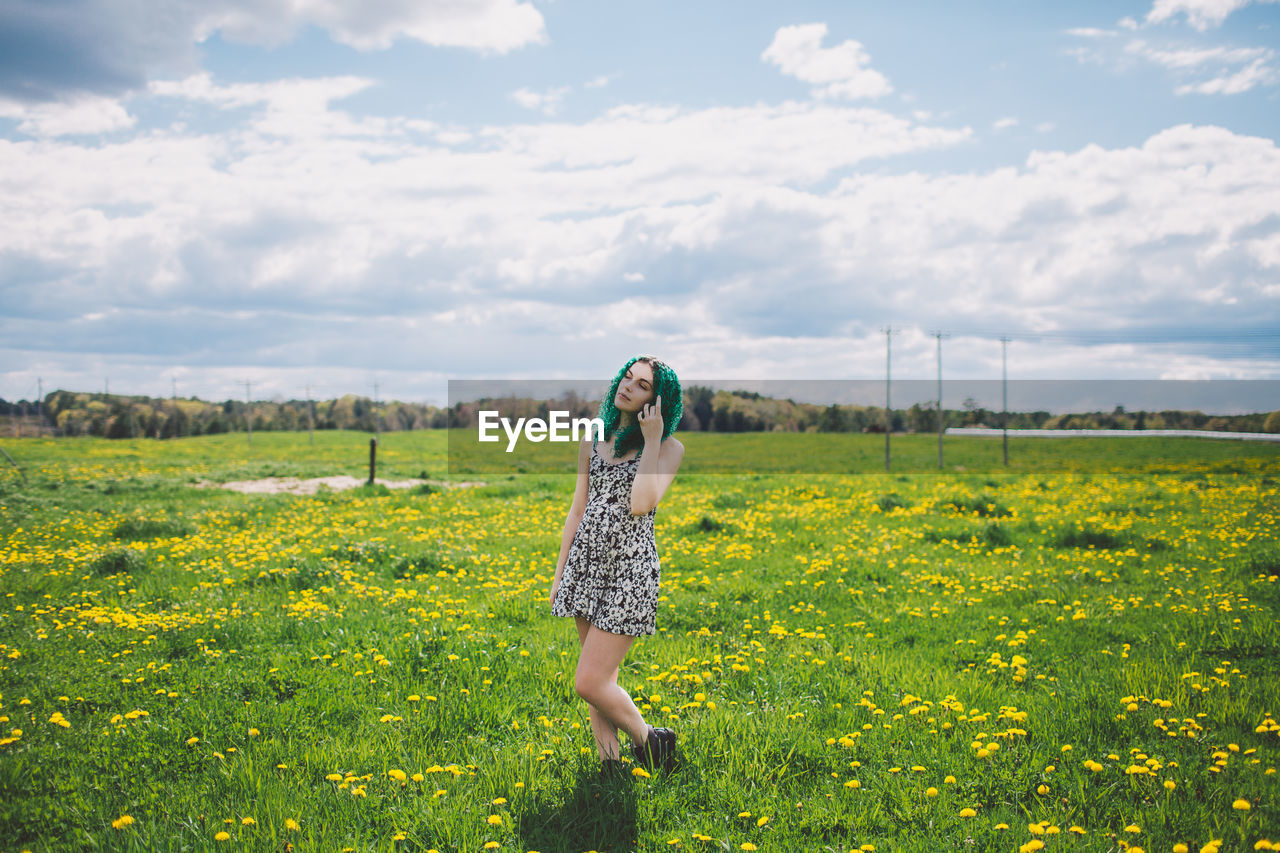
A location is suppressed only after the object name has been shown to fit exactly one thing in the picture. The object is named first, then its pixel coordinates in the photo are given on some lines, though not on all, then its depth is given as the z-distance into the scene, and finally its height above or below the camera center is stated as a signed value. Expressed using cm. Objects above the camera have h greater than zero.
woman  420 -75
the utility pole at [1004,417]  4707 +19
